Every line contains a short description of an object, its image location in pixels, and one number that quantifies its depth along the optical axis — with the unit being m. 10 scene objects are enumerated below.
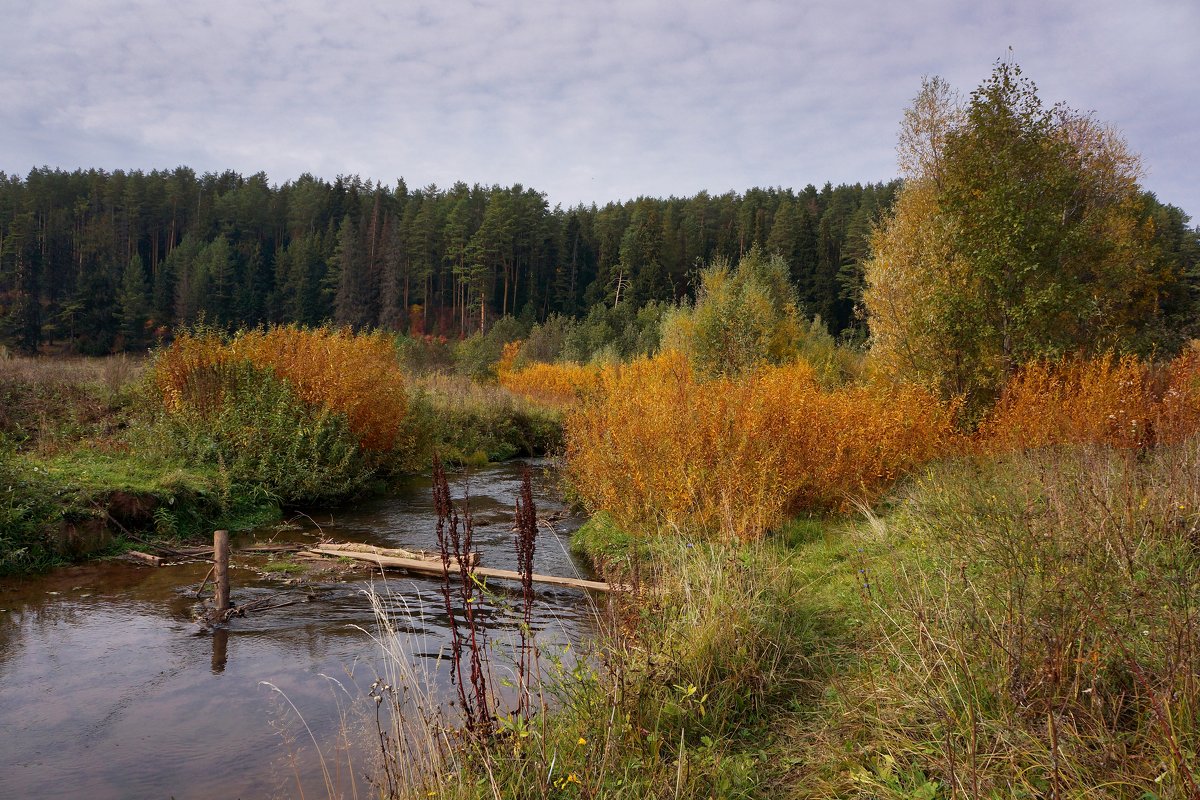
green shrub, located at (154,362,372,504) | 12.49
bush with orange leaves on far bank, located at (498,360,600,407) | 27.14
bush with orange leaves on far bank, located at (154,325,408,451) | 13.79
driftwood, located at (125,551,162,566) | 8.92
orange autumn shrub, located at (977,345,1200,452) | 8.91
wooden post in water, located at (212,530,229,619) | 6.89
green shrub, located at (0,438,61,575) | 8.39
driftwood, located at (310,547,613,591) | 7.27
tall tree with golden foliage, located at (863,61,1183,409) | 12.79
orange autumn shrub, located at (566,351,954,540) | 8.30
